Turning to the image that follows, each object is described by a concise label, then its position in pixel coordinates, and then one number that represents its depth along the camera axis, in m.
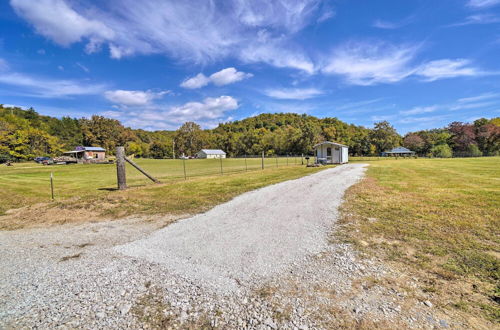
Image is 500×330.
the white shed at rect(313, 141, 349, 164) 31.55
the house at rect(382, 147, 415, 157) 60.94
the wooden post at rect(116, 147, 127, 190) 10.42
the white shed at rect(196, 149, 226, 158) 83.19
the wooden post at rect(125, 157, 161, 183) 10.85
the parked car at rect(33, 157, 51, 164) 44.71
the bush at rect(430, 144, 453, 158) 58.69
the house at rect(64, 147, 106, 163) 56.75
